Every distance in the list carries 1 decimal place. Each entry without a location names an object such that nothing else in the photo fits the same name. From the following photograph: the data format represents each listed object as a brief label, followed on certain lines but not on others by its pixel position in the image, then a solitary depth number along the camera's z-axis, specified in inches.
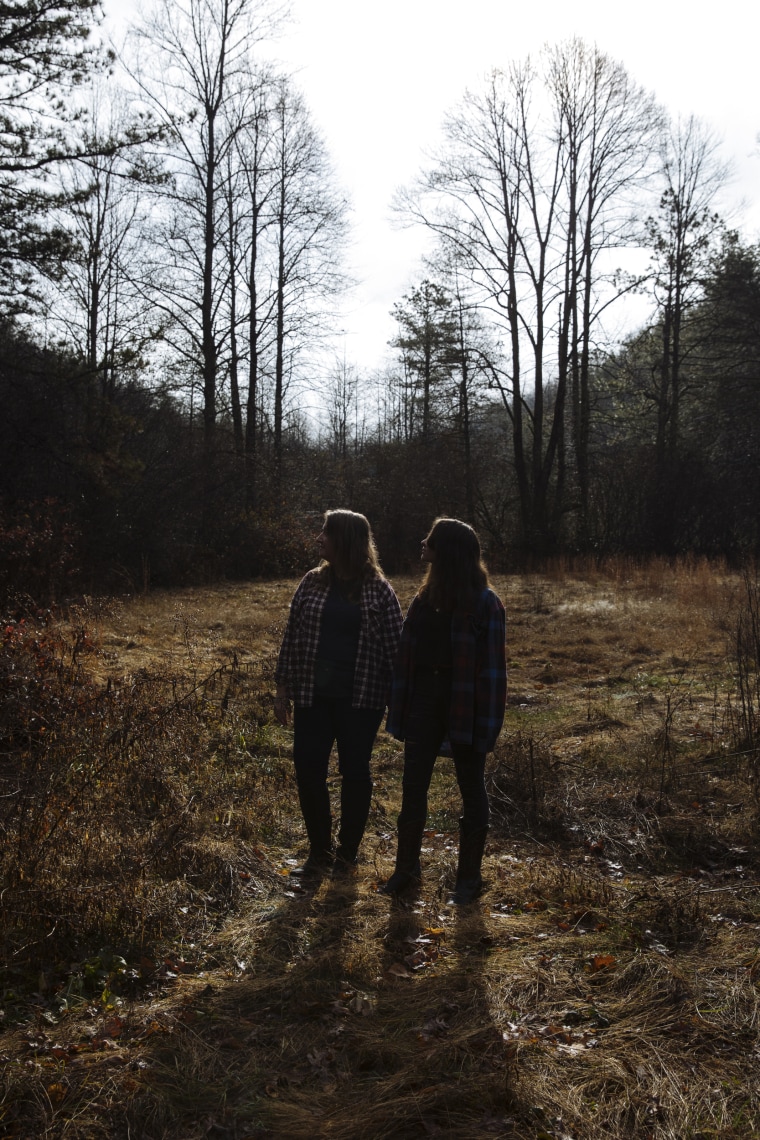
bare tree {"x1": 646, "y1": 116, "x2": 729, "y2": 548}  1047.0
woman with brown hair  170.1
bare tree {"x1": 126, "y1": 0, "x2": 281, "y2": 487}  880.9
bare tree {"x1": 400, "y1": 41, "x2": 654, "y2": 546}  1033.5
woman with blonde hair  185.9
